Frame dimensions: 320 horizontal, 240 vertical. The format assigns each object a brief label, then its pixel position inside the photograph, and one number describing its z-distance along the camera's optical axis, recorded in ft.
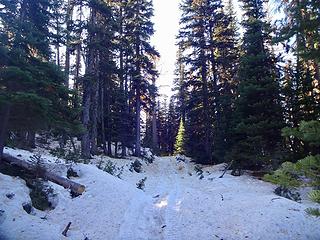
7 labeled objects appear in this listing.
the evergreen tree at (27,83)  36.96
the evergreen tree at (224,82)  82.28
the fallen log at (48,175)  41.47
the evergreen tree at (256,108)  64.39
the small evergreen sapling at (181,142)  121.19
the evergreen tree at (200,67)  99.50
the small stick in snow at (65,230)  30.37
